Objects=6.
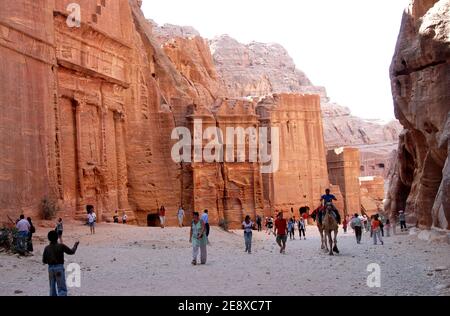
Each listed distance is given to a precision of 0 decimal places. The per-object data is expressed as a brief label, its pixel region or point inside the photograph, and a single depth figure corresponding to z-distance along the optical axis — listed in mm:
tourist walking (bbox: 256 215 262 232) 36438
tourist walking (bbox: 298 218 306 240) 29172
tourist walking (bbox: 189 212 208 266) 14531
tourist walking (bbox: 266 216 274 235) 33781
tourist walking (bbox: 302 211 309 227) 37131
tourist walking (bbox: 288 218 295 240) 28731
